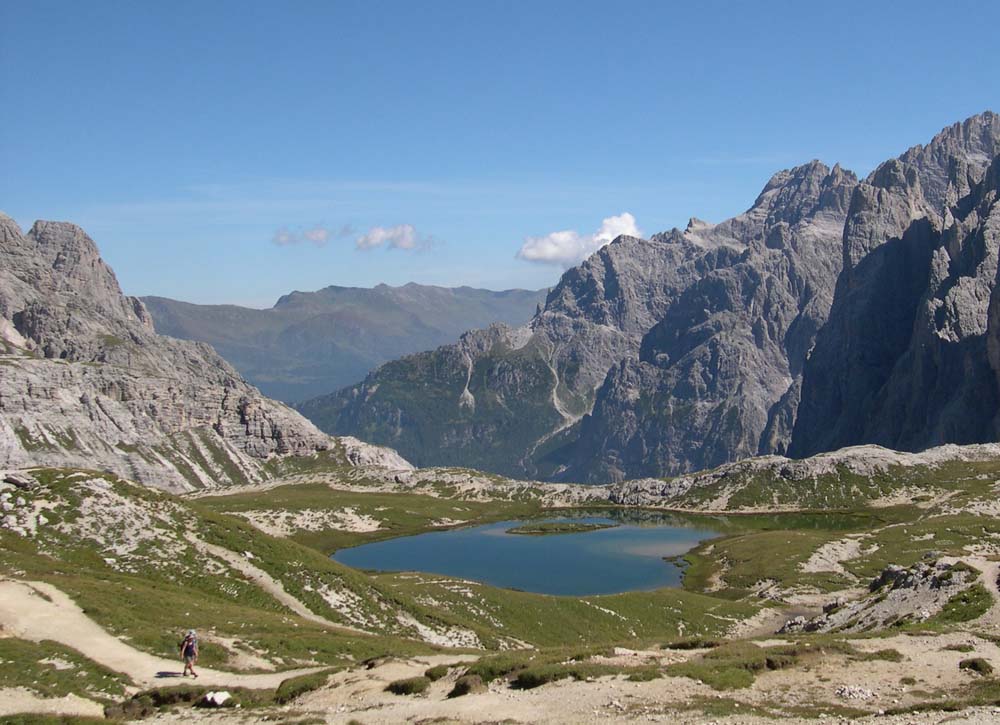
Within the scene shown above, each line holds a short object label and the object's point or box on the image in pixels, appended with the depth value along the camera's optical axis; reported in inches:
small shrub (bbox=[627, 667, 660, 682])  1539.1
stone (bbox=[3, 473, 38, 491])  3307.1
